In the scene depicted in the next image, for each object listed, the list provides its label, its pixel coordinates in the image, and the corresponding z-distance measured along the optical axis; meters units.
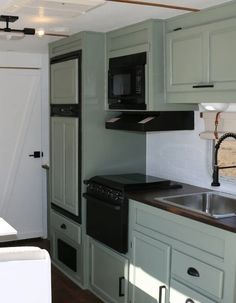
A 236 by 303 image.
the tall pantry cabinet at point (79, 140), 4.07
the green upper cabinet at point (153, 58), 3.49
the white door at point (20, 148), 5.42
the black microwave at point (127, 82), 3.60
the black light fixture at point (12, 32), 3.11
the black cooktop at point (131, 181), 3.64
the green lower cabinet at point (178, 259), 2.72
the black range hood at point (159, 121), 3.64
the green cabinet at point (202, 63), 2.96
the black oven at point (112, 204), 3.57
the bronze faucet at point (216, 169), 2.98
